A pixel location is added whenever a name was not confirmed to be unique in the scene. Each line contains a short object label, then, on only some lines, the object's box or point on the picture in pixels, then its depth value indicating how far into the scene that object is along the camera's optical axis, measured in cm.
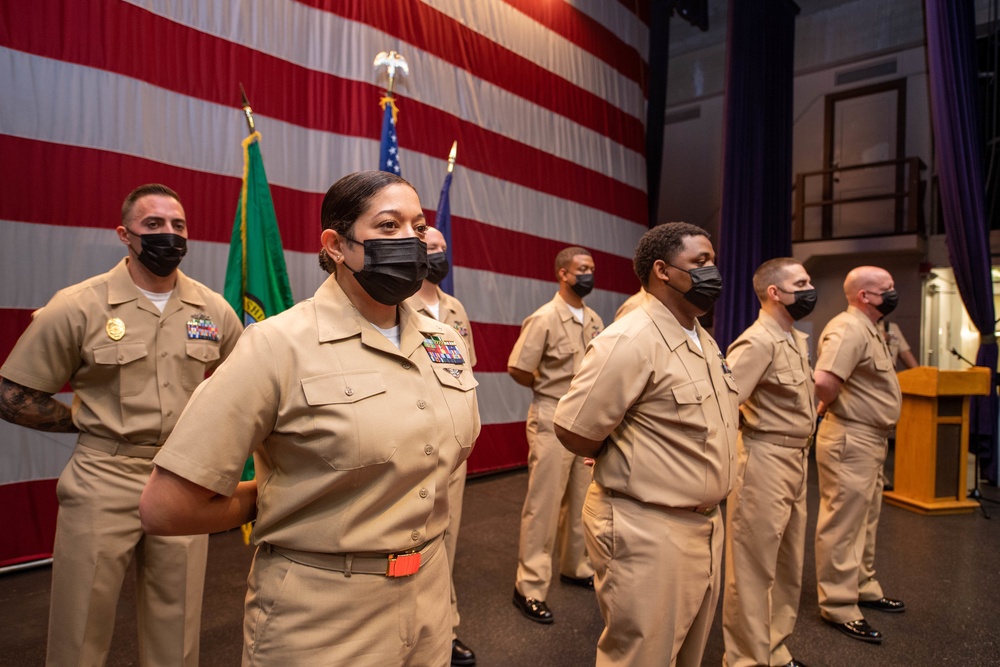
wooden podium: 448
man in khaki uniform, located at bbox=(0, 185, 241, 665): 168
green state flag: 296
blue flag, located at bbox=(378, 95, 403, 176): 389
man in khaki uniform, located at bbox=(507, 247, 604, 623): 295
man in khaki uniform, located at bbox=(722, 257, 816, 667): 220
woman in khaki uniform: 96
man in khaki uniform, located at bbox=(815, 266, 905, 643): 270
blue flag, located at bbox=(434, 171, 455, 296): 402
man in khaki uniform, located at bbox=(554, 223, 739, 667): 155
